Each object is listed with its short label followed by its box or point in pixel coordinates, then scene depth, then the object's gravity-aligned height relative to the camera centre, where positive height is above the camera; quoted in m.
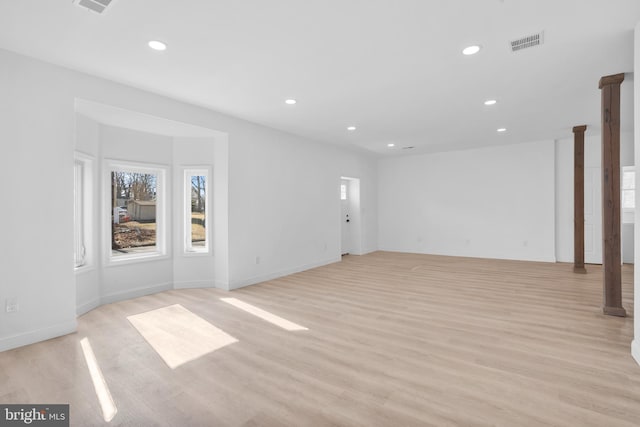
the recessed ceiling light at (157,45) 2.85 +1.51
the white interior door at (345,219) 8.87 -0.17
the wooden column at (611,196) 3.69 +0.18
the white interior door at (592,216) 7.06 -0.10
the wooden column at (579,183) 6.14 +0.54
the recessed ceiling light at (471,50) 3.00 +1.52
